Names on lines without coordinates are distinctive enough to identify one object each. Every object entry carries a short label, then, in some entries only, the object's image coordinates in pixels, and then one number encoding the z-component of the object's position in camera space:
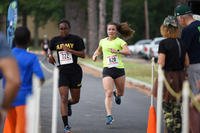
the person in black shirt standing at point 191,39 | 10.48
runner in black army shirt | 12.50
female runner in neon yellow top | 13.84
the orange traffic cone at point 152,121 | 10.92
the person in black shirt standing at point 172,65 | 10.24
